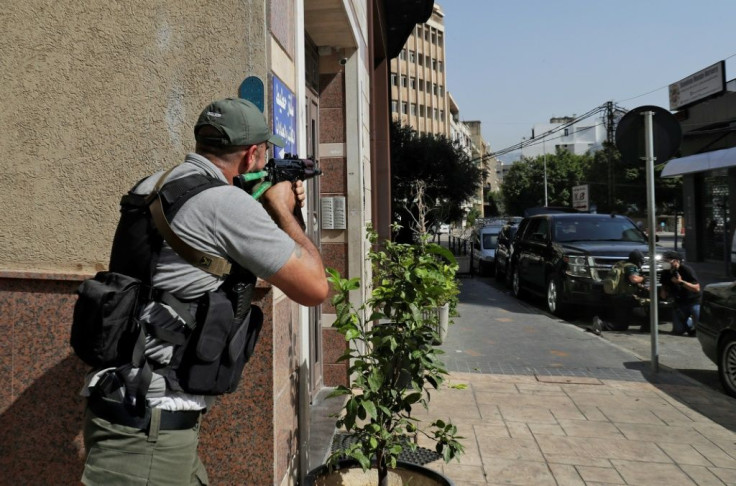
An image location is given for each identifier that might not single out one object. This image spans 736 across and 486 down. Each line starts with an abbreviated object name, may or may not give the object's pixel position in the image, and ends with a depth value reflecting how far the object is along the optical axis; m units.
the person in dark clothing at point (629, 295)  9.53
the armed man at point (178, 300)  1.87
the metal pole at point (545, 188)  67.50
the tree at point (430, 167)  28.86
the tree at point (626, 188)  51.00
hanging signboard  23.12
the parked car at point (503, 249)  16.52
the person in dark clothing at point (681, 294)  9.39
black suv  10.22
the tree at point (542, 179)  75.75
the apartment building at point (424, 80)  78.62
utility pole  36.16
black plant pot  3.14
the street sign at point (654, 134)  6.82
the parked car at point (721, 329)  6.23
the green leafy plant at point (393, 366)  3.08
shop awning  20.89
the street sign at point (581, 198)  23.47
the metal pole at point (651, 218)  6.63
